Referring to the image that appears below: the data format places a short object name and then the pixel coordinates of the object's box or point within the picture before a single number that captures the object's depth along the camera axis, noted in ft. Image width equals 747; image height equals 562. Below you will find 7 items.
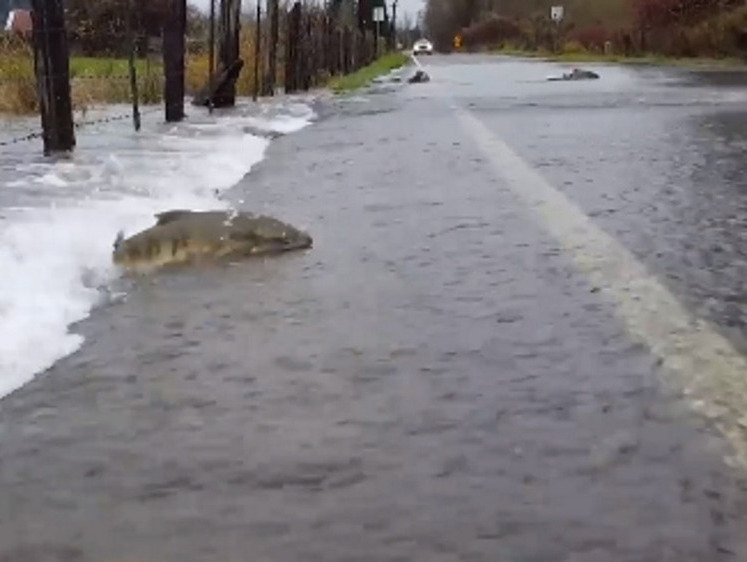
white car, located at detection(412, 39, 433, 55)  337.11
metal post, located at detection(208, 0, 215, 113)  55.01
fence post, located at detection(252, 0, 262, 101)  65.26
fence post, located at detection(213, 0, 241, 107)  56.13
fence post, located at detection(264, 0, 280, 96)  69.56
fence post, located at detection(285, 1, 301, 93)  75.41
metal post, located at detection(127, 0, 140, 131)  42.34
